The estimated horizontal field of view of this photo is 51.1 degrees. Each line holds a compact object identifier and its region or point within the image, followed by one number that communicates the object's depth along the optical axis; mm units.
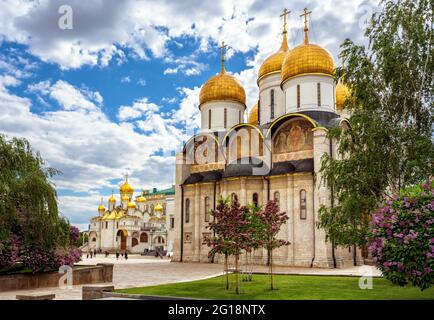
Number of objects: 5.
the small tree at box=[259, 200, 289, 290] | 15469
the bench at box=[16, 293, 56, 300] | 11359
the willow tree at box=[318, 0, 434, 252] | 15633
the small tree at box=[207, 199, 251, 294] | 14500
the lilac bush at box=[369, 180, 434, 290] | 9773
